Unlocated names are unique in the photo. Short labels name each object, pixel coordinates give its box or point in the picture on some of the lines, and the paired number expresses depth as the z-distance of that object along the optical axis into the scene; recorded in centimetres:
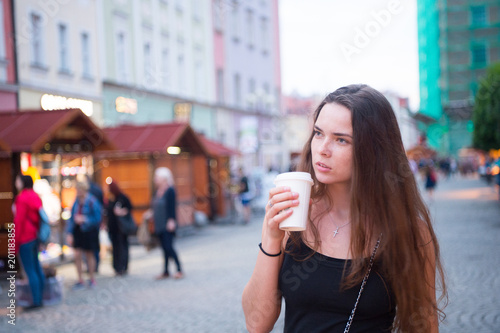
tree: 2444
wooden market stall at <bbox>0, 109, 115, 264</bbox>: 1194
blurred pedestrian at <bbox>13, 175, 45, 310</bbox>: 876
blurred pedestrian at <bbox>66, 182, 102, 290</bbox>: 1087
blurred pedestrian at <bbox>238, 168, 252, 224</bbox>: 2222
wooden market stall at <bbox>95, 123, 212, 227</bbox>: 1808
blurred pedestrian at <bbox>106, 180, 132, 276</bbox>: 1202
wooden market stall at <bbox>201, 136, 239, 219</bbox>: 2409
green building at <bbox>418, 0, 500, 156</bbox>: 6619
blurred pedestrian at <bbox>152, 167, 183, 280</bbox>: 1105
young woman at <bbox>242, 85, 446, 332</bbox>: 230
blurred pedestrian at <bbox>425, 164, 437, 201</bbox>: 2586
